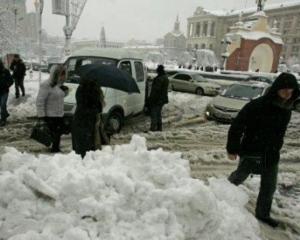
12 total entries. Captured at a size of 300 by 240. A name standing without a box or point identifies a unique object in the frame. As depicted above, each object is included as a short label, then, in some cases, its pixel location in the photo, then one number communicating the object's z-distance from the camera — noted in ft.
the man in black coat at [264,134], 11.96
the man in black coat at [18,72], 41.19
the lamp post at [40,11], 57.98
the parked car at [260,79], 79.77
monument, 131.34
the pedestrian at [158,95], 29.09
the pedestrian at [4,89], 28.66
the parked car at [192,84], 64.49
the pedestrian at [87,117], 15.66
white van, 26.28
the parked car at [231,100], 34.96
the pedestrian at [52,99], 19.54
